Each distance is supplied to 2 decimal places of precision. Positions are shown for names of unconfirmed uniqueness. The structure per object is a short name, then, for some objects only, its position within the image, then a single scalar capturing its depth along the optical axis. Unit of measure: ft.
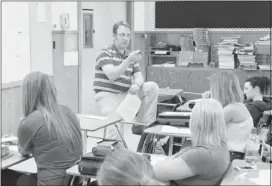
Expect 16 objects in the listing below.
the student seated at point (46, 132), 8.30
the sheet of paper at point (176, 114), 11.90
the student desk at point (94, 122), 11.17
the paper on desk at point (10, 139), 9.60
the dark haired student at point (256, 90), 13.61
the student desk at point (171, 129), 10.73
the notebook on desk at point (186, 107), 13.80
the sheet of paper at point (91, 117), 12.30
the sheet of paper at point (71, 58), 18.13
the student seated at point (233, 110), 10.32
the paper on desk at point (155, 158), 8.58
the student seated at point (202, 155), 6.83
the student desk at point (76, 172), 8.04
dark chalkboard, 21.03
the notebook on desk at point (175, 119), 11.60
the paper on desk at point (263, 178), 7.42
